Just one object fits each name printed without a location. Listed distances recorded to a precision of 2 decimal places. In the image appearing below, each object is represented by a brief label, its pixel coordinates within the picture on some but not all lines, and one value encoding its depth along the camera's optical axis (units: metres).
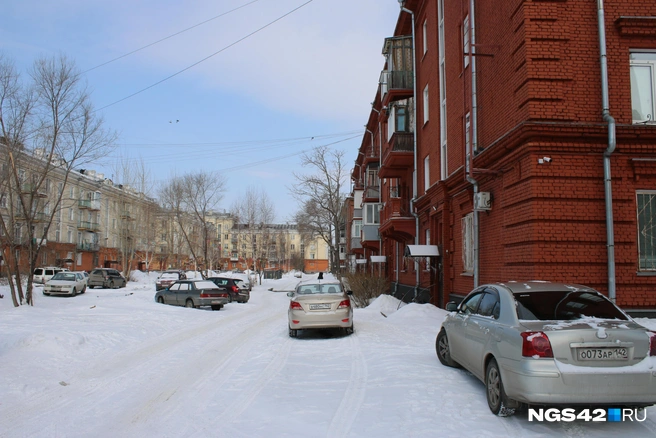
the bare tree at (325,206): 46.88
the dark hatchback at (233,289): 30.28
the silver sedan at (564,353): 5.14
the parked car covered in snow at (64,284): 31.61
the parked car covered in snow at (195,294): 23.35
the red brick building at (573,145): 10.55
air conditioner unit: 12.96
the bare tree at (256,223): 55.38
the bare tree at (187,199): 46.47
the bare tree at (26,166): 20.19
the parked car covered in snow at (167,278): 39.12
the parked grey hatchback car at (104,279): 42.38
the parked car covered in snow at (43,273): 42.34
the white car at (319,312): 12.64
